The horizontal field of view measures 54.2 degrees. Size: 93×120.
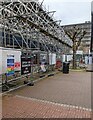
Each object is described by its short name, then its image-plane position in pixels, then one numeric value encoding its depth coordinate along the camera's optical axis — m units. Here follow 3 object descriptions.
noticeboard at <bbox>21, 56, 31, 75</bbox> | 4.87
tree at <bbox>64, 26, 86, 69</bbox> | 11.85
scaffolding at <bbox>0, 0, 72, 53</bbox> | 6.45
